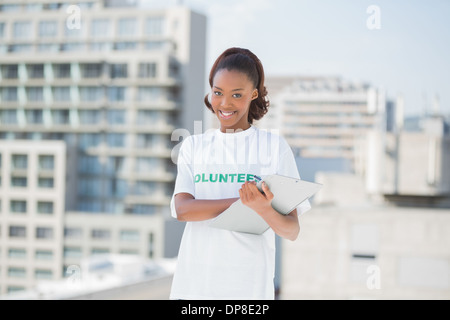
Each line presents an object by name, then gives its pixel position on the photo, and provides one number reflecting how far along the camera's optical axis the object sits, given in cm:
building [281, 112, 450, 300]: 998
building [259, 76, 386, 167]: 6519
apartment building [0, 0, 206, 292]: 3103
